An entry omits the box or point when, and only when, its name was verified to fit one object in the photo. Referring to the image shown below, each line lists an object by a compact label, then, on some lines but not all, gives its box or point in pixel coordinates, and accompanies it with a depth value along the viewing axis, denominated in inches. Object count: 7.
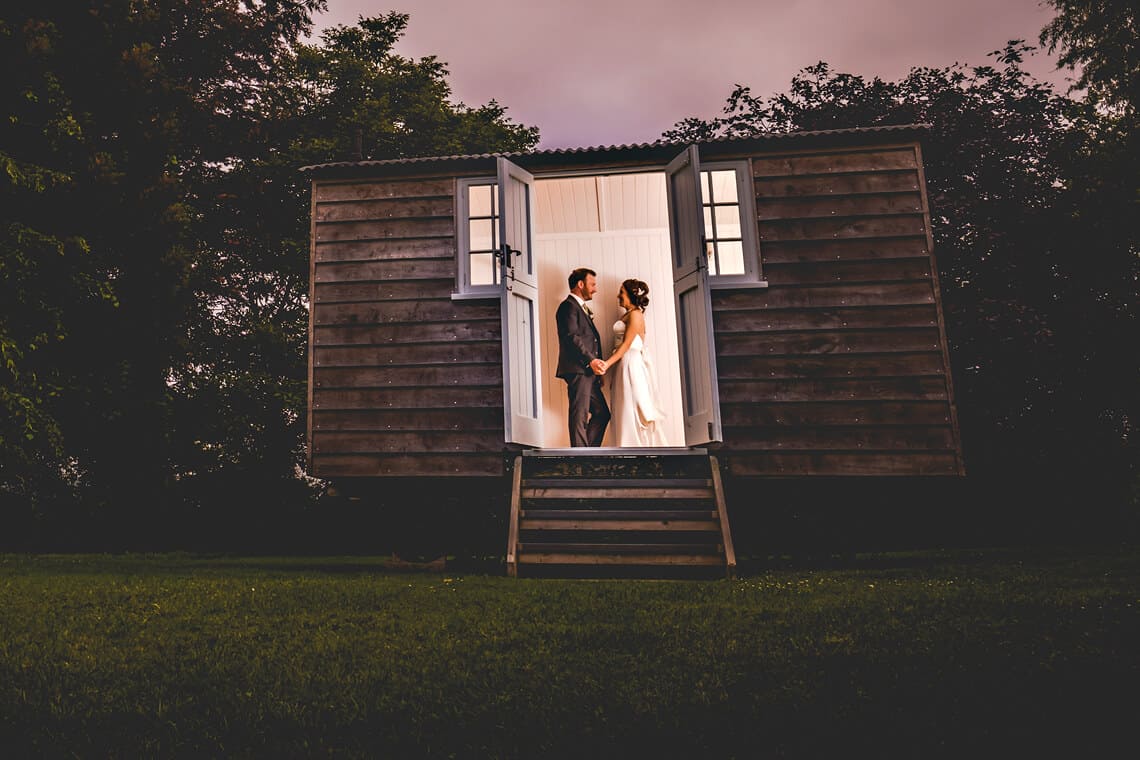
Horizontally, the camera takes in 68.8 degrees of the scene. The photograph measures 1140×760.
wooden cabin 295.9
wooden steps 254.7
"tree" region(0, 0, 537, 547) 418.0
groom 345.1
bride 364.8
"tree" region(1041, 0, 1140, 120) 538.0
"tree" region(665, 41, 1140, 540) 491.2
